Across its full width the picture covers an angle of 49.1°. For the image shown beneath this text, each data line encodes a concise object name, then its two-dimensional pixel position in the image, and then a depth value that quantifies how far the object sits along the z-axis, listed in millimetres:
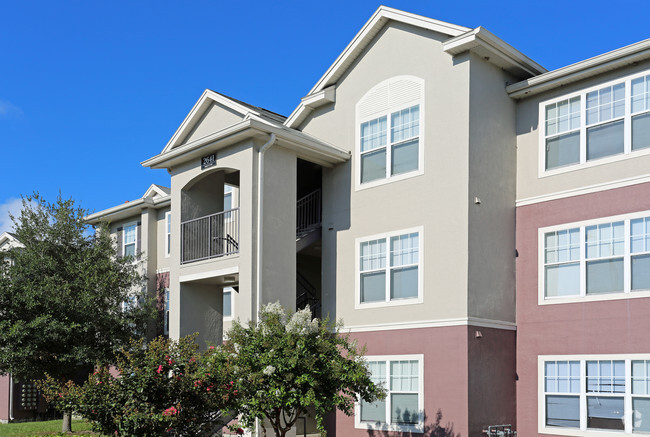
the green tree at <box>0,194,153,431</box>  22359
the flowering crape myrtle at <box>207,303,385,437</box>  12492
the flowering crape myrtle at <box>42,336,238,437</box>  10656
